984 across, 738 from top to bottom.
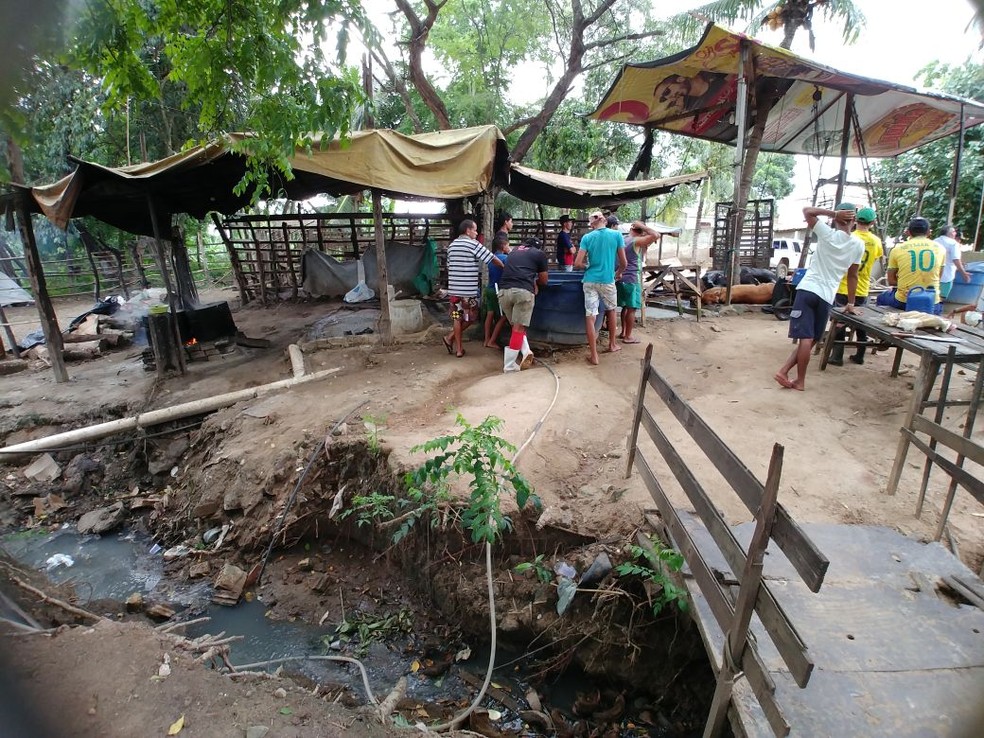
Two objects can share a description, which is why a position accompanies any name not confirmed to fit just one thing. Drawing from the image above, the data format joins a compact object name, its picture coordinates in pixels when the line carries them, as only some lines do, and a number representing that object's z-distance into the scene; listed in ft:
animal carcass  29.94
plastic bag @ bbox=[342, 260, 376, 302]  33.76
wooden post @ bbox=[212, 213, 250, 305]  35.35
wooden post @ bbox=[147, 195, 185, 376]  22.48
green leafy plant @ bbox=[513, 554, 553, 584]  10.13
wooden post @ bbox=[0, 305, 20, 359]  27.45
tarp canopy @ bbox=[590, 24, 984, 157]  24.94
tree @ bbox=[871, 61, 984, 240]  34.71
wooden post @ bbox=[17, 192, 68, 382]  22.43
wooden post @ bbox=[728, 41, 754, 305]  25.54
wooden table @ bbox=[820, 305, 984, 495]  10.47
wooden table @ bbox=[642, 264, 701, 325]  27.55
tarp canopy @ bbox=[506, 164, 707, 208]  26.84
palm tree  30.63
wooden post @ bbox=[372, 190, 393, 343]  21.99
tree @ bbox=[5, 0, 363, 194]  9.04
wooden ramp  5.86
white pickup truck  61.46
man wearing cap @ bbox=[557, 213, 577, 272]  29.58
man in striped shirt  20.63
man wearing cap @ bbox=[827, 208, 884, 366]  17.04
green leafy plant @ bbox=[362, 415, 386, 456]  13.99
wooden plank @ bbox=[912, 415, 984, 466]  7.87
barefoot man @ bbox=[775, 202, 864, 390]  14.97
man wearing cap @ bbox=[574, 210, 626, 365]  19.21
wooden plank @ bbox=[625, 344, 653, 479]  11.10
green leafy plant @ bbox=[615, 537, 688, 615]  8.16
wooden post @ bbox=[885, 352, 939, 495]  10.54
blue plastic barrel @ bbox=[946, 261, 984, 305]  25.04
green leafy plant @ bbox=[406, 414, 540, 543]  9.84
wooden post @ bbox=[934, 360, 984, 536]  10.19
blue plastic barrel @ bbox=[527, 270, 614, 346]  21.54
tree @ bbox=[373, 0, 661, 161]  41.08
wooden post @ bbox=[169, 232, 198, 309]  26.78
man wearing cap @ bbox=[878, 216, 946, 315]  16.60
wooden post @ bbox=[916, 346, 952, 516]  9.76
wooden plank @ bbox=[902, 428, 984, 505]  7.68
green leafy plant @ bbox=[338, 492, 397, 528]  12.44
